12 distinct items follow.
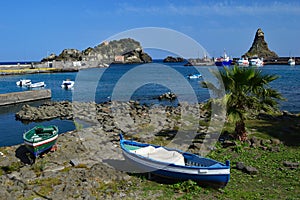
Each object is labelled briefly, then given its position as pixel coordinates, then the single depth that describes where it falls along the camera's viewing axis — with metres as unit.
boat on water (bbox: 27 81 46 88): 67.10
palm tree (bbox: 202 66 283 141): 16.55
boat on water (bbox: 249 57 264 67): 138.70
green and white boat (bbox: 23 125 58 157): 15.87
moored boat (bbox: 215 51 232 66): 141.73
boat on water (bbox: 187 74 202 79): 84.76
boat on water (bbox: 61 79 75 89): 68.06
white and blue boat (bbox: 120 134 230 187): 11.27
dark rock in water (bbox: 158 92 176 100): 46.65
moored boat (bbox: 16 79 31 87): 67.97
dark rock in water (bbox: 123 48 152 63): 188.57
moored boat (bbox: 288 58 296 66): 153.31
